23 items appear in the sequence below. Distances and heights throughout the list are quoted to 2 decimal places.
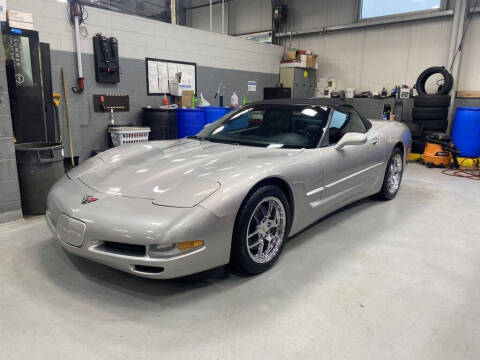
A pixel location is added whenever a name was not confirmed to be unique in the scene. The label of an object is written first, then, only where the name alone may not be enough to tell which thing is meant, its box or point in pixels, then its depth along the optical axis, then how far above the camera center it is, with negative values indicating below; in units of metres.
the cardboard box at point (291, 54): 8.71 +1.19
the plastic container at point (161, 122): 5.66 -0.33
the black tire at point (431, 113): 6.67 -0.13
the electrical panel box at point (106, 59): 5.27 +0.61
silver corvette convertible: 1.88 -0.54
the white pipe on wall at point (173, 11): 6.67 +1.68
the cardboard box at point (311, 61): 8.75 +1.04
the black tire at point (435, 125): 6.71 -0.34
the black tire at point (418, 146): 6.79 -0.76
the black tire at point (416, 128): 6.83 -0.42
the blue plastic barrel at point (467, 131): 6.36 -0.42
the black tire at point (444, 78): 6.78 +0.51
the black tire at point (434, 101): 6.60 +0.10
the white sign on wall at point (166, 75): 6.09 +0.47
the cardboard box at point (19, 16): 4.34 +1.00
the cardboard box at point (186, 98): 6.28 +0.07
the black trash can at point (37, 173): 3.38 -0.70
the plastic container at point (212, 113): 5.96 -0.17
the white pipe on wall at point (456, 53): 6.88 +1.05
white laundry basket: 5.26 -0.49
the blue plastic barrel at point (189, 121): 5.64 -0.30
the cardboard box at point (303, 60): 8.64 +1.04
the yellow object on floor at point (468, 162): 6.34 -0.96
